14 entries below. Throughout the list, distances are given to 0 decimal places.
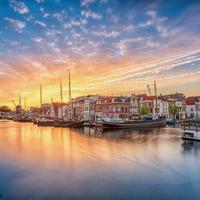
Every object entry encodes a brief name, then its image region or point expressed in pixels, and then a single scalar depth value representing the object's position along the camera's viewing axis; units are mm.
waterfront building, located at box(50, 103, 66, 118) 123406
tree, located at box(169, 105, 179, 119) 87250
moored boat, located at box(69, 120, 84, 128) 64812
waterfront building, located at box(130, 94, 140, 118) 84500
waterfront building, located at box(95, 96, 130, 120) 80750
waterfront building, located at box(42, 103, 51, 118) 138250
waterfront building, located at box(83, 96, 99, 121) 88500
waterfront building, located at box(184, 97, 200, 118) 97744
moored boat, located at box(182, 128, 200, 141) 31062
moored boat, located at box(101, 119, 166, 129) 57625
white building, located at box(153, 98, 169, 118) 89406
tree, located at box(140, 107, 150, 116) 81681
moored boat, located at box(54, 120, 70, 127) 66119
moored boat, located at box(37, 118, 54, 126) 74000
